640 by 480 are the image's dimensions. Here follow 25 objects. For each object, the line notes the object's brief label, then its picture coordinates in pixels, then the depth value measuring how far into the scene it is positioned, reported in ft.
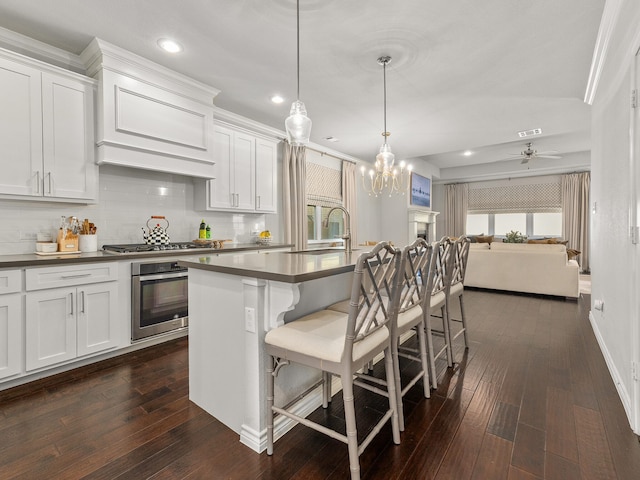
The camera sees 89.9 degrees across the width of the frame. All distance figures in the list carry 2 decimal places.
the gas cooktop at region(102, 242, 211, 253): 9.98
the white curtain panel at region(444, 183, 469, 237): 31.73
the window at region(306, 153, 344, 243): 19.12
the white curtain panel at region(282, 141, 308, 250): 16.79
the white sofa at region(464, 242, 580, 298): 16.11
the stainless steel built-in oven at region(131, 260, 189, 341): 9.46
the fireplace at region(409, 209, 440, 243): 24.18
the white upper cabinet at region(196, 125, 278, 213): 12.92
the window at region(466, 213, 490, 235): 31.45
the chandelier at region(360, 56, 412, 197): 9.94
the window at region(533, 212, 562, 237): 28.22
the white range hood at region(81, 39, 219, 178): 9.16
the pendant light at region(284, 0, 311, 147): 8.28
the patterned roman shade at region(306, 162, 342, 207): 18.98
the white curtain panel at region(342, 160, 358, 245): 21.20
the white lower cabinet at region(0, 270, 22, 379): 7.16
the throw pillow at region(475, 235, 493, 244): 22.56
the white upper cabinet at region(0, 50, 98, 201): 7.97
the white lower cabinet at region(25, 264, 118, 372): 7.60
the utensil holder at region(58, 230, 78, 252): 8.98
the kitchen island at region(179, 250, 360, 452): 5.23
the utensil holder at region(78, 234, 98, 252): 9.50
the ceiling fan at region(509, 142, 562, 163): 20.79
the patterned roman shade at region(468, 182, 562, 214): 27.93
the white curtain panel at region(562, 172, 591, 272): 26.22
